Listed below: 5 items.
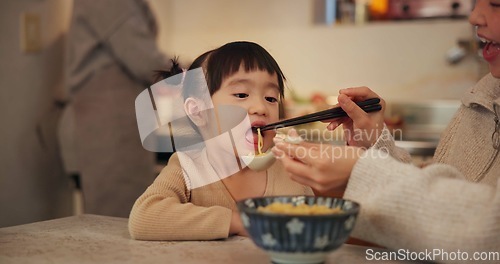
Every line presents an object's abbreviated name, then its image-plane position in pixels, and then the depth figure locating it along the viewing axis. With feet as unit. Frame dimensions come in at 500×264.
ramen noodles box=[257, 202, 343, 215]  2.75
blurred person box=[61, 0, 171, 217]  8.13
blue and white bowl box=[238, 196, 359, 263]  2.63
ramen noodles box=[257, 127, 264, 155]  4.12
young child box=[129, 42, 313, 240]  3.94
